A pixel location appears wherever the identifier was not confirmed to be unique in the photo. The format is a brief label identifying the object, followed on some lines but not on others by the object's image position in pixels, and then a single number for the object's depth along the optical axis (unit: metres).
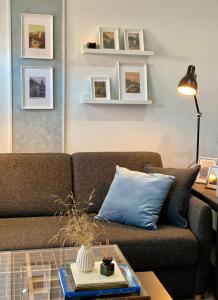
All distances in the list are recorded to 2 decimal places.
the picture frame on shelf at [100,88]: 3.13
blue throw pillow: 2.54
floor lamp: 2.87
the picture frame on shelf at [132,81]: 3.19
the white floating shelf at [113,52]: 3.06
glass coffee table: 1.69
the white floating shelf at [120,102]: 3.12
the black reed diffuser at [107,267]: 1.73
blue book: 1.63
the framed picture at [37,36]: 2.98
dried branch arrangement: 1.74
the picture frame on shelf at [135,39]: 3.15
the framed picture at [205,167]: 3.09
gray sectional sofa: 2.36
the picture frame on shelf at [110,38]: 3.11
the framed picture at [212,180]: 2.91
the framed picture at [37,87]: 3.03
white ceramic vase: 1.75
